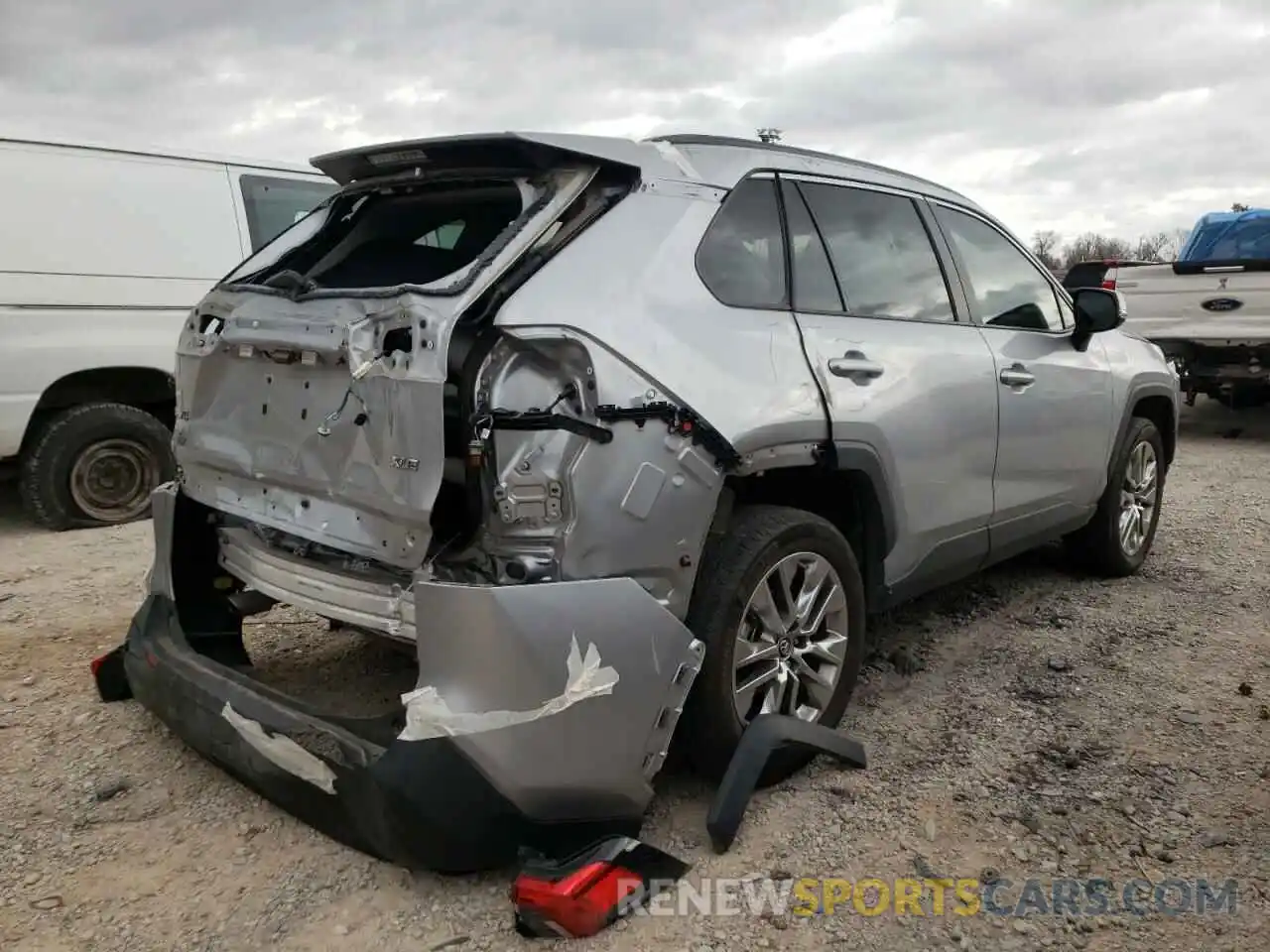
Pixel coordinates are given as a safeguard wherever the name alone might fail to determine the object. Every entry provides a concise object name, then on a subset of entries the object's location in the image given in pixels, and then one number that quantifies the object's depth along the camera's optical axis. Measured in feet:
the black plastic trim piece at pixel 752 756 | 8.88
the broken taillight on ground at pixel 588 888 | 7.58
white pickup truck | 29.22
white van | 18.48
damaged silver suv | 7.82
